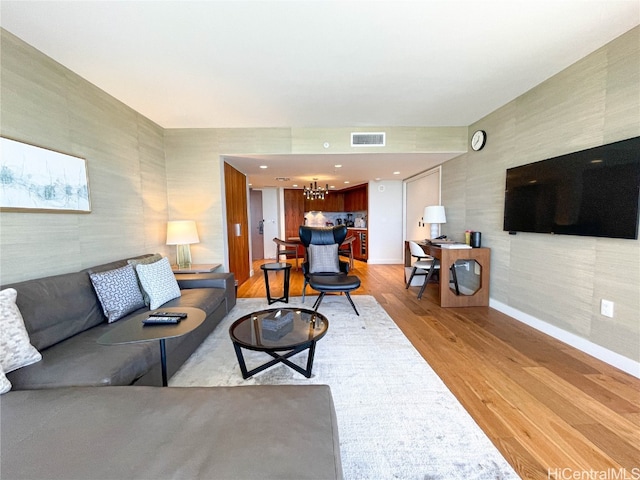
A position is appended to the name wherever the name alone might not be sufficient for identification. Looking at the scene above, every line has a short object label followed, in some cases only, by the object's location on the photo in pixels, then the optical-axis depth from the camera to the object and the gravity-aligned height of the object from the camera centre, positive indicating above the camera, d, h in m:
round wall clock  3.43 +1.04
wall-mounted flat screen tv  1.88 +0.19
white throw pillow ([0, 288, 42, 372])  1.28 -0.59
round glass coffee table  1.72 -0.82
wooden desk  3.33 -0.75
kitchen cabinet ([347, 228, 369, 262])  6.82 -0.70
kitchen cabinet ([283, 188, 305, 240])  7.71 +0.25
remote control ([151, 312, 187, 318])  1.71 -0.62
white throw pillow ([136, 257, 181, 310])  2.22 -0.55
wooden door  4.20 -0.05
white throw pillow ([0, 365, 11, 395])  1.14 -0.72
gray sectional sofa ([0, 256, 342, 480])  0.79 -0.75
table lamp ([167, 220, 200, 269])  3.31 -0.21
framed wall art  1.70 +0.32
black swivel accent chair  3.33 -0.58
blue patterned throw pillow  1.97 -0.55
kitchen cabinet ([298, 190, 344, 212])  8.04 +0.47
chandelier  6.43 +0.68
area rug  1.22 -1.17
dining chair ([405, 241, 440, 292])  3.84 -0.69
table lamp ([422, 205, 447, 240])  4.01 +0.03
